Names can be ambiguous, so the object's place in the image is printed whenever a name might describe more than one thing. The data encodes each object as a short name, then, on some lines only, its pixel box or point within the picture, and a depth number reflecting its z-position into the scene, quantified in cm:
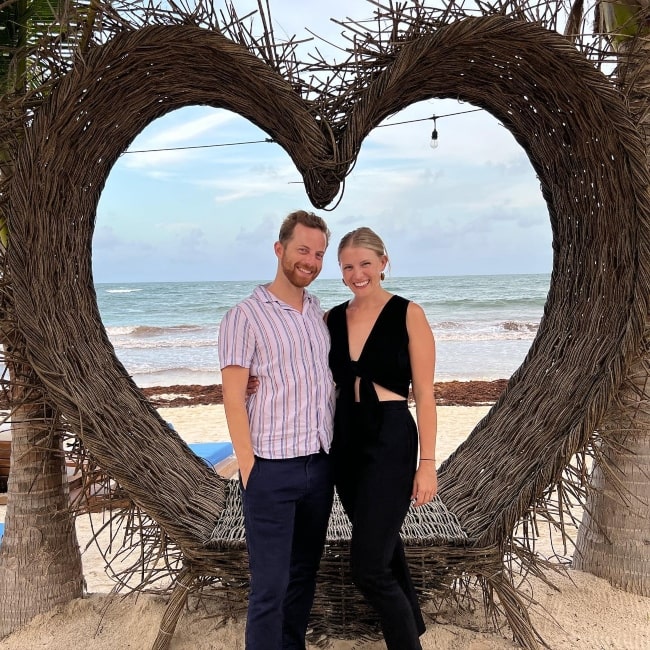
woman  192
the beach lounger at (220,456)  490
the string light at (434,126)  418
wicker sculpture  214
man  185
